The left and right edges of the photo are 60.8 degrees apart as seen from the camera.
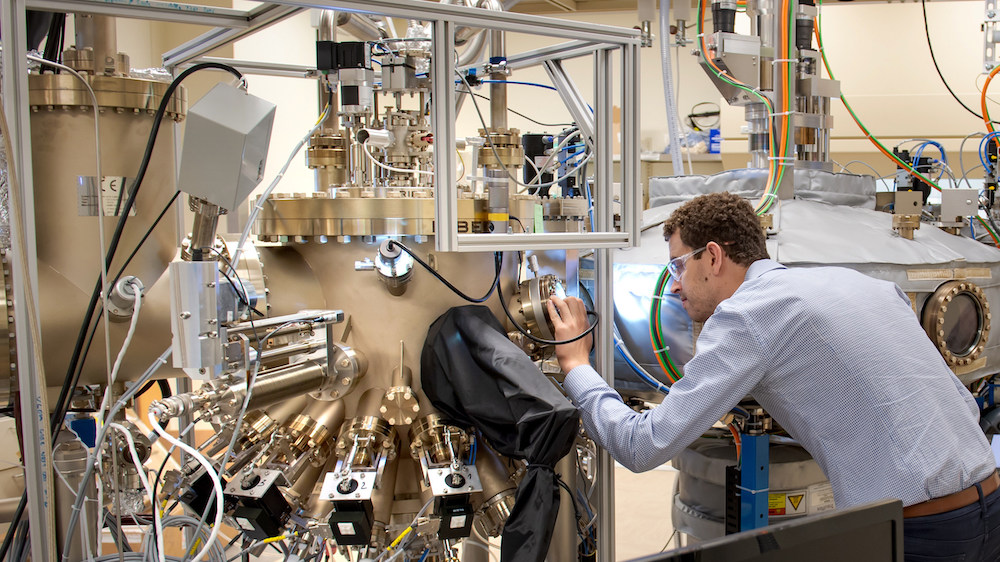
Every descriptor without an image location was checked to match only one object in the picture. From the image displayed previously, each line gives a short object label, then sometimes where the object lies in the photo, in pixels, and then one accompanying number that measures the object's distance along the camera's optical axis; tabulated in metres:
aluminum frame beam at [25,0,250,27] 1.32
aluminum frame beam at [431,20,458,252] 1.44
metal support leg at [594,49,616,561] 1.76
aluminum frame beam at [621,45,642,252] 1.71
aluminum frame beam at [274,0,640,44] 1.38
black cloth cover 1.51
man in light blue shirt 1.50
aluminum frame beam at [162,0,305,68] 1.53
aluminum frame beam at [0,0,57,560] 1.24
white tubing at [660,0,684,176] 2.52
